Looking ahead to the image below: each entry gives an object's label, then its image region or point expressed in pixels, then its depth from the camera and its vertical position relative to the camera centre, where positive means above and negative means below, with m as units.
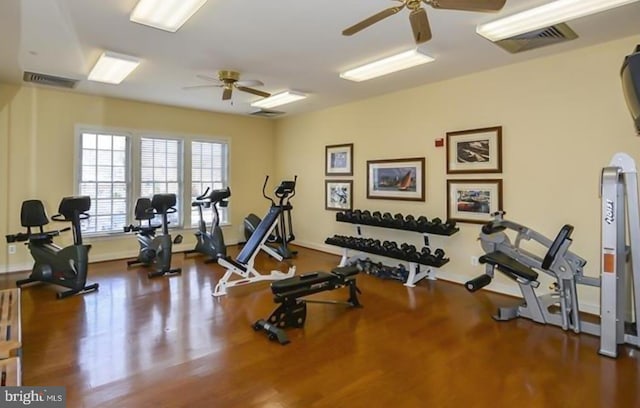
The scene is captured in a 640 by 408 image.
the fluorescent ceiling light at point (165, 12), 2.68 +1.49
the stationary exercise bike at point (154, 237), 5.18 -0.57
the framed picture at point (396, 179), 5.23 +0.35
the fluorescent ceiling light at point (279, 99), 5.61 +1.69
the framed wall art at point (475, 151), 4.37 +0.66
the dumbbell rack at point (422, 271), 4.55 -0.93
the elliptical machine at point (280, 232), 6.49 -0.63
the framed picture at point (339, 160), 6.36 +0.76
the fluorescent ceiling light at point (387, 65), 3.86 +1.58
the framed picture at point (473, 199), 4.41 +0.04
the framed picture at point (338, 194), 6.41 +0.13
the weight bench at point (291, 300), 3.17 -0.92
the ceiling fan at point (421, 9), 2.17 +1.22
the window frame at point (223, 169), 6.96 +0.65
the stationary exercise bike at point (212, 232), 5.90 -0.55
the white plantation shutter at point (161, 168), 6.43 +0.60
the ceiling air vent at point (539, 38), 3.22 +1.57
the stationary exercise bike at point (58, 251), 4.25 -0.62
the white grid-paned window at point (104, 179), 5.88 +0.37
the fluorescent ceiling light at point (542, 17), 2.69 +1.52
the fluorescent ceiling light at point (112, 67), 3.88 +1.57
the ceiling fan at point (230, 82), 4.39 +1.50
